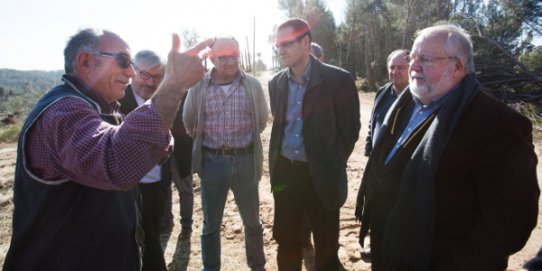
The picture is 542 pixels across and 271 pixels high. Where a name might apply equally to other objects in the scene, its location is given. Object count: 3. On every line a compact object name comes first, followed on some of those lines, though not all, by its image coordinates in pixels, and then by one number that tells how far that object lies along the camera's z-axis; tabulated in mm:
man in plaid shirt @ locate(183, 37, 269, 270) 2883
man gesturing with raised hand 1082
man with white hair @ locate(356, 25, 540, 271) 1359
